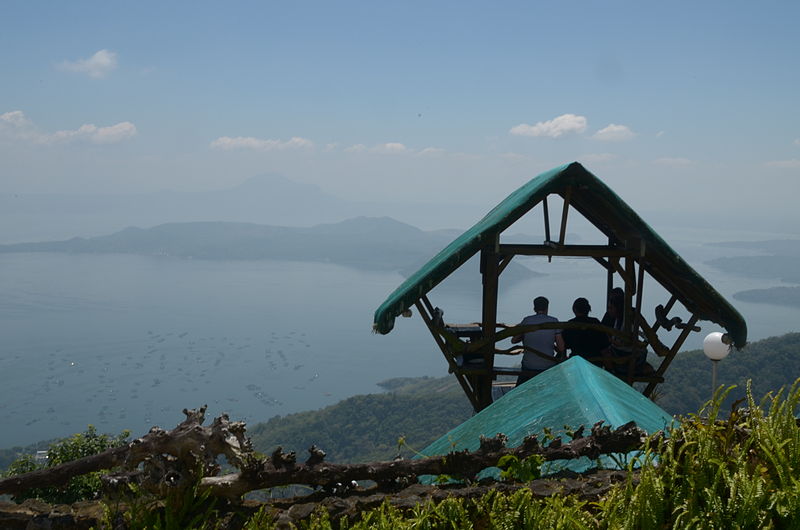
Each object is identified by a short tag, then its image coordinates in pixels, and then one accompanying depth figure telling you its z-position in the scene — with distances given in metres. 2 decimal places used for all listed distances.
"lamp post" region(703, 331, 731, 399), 11.41
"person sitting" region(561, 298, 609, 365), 10.60
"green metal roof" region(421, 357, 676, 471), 5.15
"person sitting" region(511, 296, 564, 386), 10.51
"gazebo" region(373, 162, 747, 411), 9.58
